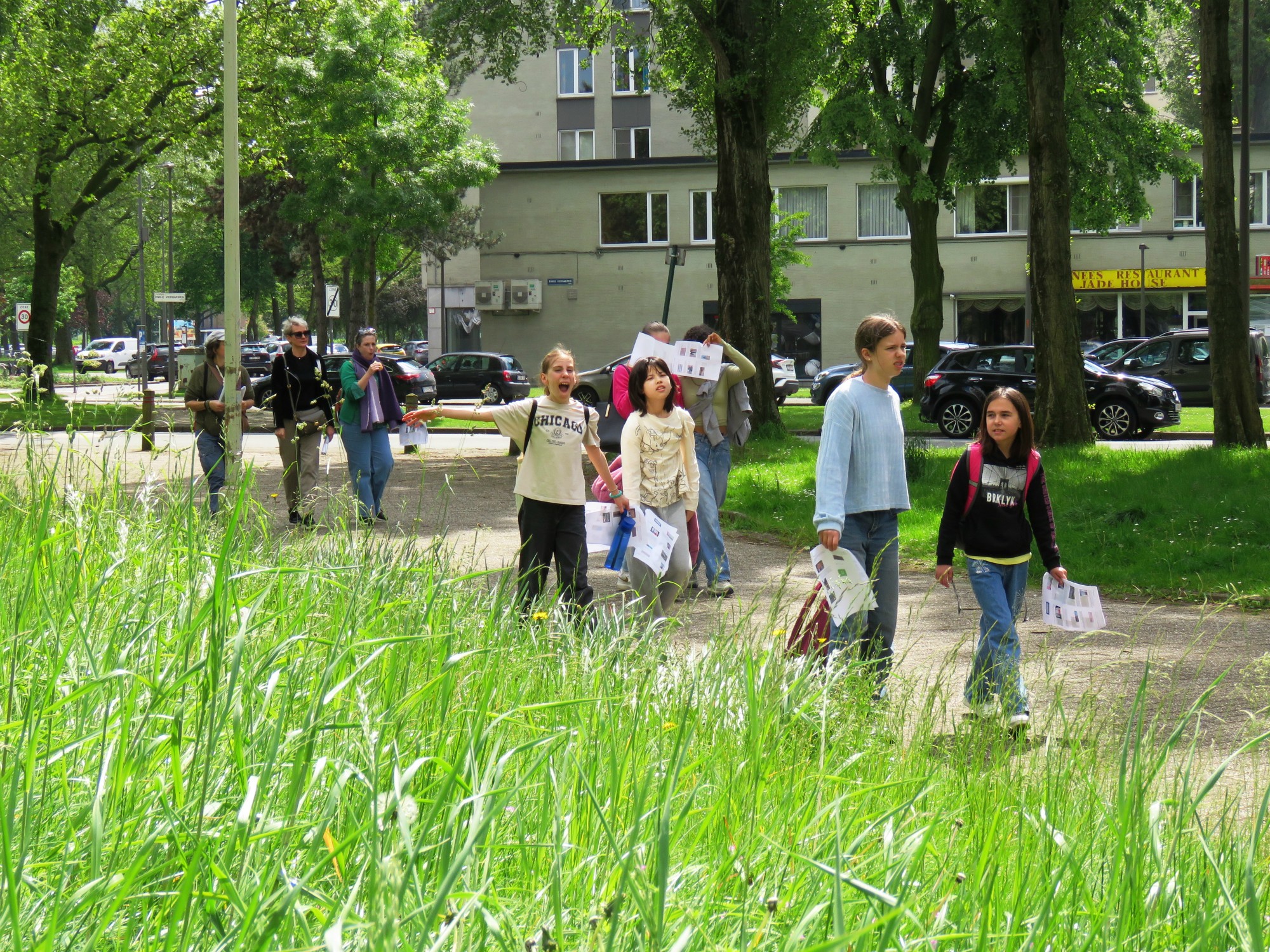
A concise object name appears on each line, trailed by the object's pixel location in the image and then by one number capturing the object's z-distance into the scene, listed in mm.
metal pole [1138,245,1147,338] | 43375
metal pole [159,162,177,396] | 40688
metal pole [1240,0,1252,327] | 19859
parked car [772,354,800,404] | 38844
